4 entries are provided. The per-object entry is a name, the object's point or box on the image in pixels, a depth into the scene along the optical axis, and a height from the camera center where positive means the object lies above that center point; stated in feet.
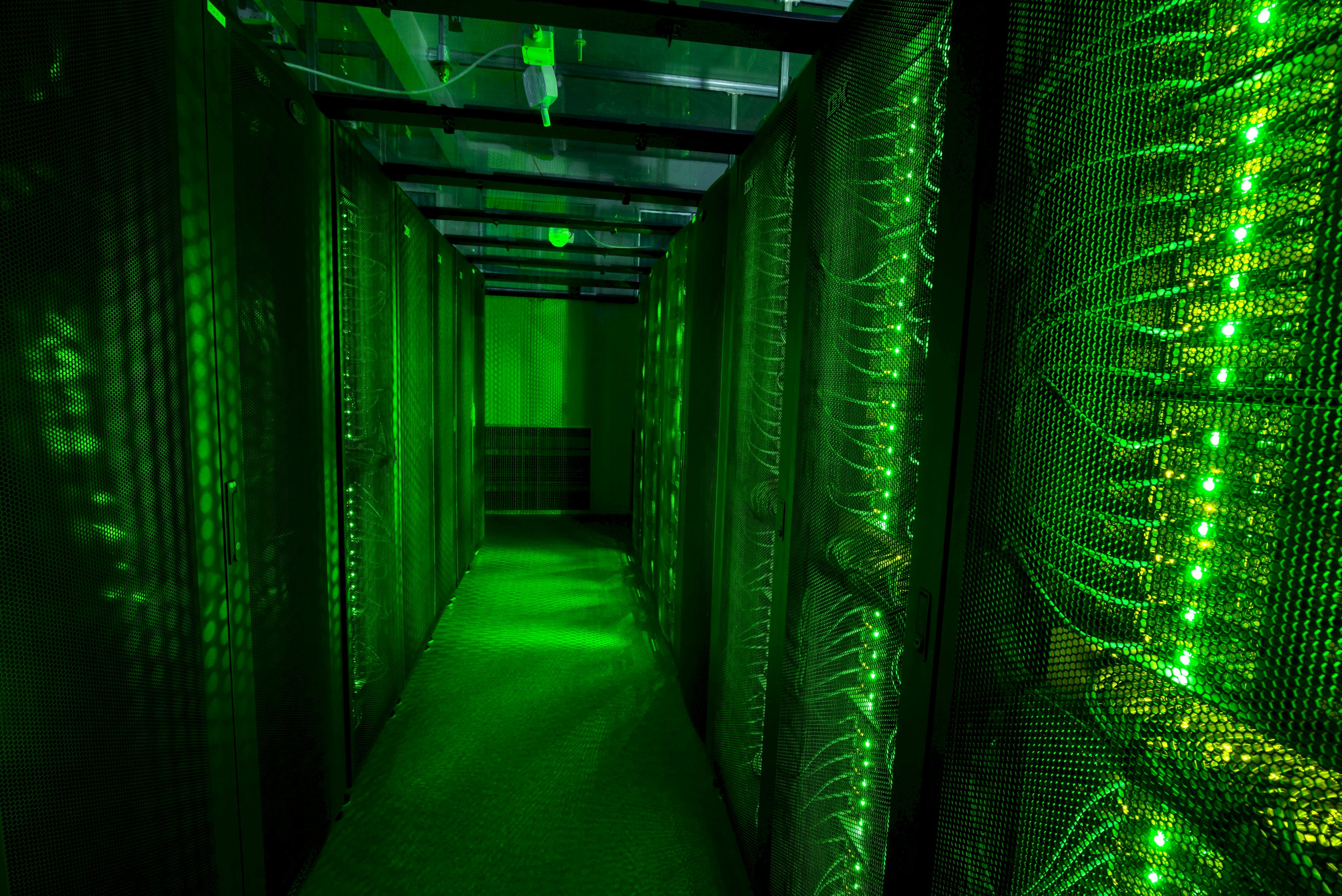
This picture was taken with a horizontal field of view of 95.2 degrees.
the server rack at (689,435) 8.13 -0.64
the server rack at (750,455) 5.60 -0.62
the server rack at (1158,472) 1.41 -0.18
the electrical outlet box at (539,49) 6.81 +3.79
